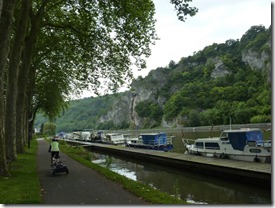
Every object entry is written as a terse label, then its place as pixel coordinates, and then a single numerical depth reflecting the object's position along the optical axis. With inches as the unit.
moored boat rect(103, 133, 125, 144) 2363.4
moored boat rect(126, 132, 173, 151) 1574.8
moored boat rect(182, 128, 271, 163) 924.5
